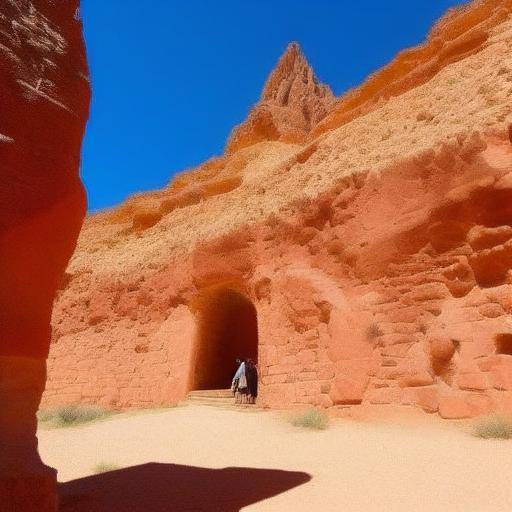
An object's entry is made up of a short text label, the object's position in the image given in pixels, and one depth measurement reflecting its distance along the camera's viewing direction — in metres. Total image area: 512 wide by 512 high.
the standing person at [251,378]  11.86
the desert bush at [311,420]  7.83
